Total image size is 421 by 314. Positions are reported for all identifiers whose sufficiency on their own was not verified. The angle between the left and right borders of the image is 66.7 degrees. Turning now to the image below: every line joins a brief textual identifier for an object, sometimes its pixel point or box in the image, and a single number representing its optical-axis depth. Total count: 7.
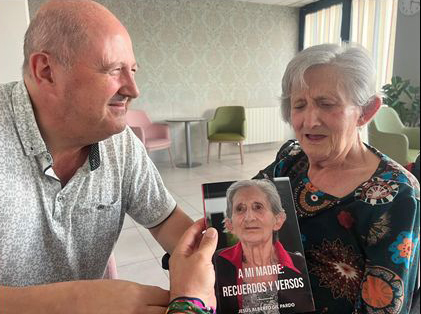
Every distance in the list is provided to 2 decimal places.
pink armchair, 4.71
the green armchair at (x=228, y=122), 5.13
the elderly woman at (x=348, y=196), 0.70
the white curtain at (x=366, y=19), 3.94
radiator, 5.64
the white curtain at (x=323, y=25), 5.14
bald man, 0.64
